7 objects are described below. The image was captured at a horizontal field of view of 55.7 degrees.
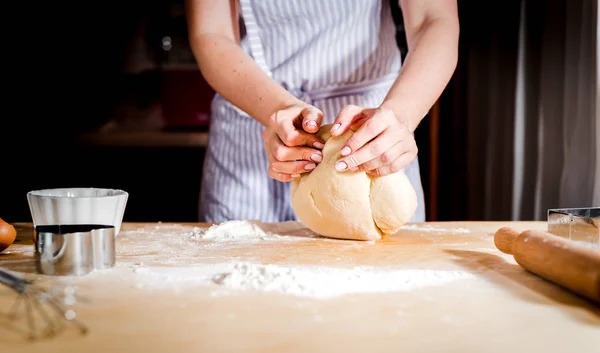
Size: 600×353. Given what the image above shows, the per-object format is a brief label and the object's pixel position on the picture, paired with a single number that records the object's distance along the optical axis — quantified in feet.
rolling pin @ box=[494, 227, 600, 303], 2.38
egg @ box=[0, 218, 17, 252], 3.38
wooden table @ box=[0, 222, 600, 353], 2.02
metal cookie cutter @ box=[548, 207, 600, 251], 3.40
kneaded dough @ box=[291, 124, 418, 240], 3.89
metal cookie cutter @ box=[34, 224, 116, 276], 2.81
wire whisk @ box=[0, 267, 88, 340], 2.12
